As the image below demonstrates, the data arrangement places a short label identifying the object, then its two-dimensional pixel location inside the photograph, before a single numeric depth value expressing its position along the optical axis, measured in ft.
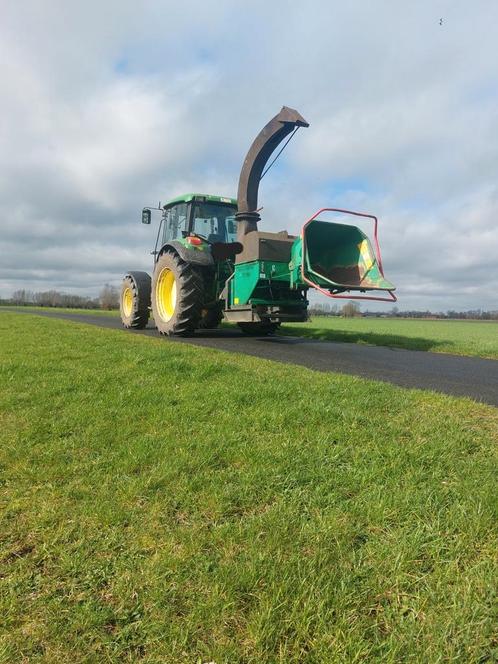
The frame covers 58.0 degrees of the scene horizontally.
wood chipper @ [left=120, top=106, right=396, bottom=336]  25.50
